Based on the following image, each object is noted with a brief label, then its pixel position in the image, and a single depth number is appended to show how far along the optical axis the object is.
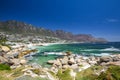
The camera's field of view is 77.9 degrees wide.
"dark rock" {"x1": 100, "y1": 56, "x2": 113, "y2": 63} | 16.79
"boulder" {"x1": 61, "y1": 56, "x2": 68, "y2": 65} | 18.63
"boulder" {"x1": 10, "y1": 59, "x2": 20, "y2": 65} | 18.86
